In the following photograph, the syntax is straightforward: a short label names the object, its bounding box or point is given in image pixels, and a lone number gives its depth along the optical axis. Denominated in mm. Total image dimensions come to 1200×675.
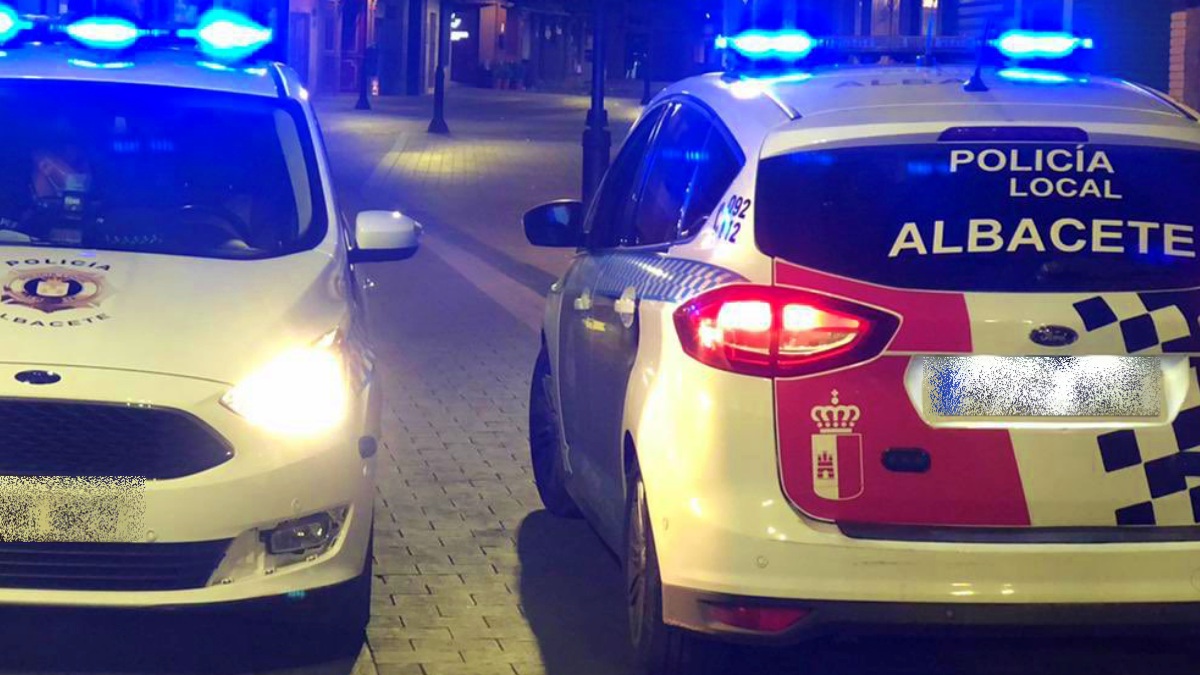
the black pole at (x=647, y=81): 59528
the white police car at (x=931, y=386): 4508
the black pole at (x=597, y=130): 16750
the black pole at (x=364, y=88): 44444
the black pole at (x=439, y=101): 36312
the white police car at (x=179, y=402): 5051
